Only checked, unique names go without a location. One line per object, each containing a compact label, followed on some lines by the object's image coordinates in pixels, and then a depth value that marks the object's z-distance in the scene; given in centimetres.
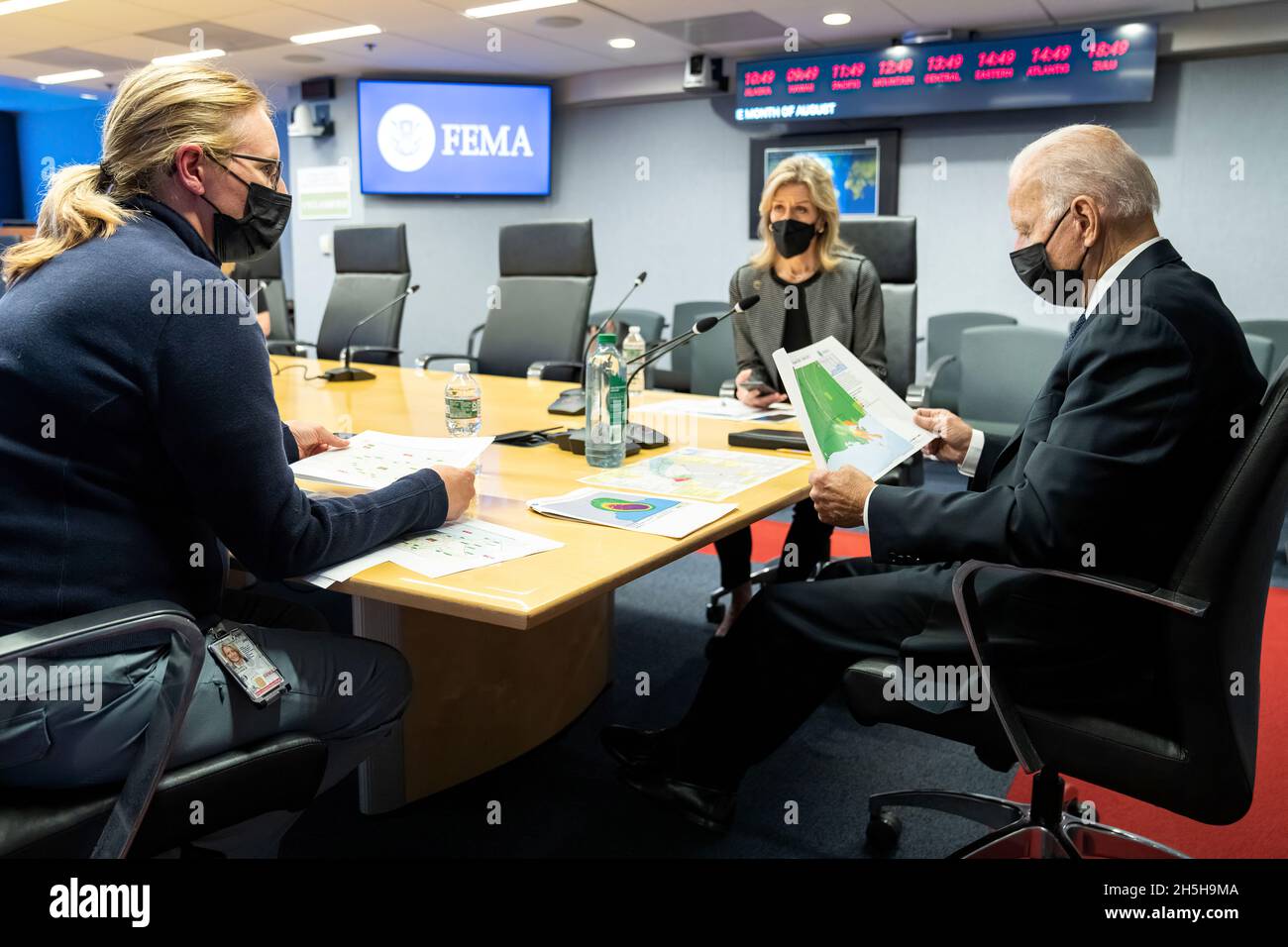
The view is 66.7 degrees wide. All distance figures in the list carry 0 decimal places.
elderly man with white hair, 123
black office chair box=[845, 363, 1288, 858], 117
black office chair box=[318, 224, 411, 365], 430
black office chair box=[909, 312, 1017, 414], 505
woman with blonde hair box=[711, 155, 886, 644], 285
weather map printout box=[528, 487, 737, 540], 145
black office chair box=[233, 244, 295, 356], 502
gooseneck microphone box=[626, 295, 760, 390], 202
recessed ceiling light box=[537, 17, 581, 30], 520
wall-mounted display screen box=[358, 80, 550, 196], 662
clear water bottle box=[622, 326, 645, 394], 267
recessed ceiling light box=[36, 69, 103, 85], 733
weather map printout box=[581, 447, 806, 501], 170
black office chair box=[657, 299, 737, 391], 519
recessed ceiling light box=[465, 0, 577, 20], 491
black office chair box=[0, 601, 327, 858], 101
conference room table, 121
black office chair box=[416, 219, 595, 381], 382
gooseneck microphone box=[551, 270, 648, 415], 249
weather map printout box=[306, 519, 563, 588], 125
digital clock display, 472
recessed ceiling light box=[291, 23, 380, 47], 555
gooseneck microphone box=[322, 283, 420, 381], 315
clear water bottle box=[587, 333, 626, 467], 188
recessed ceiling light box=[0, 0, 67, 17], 520
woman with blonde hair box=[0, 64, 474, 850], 109
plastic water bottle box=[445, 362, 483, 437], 217
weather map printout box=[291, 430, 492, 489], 169
